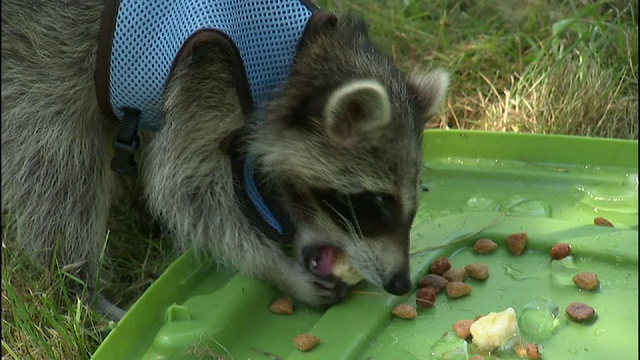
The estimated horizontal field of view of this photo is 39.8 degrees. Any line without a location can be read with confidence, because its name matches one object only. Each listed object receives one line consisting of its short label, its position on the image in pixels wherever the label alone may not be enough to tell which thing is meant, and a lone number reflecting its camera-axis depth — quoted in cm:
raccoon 247
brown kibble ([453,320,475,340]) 242
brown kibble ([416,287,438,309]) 259
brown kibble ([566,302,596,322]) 245
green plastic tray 243
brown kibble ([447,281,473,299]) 260
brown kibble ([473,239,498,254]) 281
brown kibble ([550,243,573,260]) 273
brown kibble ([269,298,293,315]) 263
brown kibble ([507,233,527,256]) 278
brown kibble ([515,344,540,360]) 232
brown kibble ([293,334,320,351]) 239
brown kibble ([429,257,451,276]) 272
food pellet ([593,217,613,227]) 288
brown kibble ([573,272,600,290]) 258
